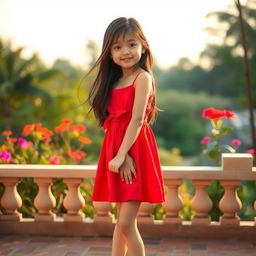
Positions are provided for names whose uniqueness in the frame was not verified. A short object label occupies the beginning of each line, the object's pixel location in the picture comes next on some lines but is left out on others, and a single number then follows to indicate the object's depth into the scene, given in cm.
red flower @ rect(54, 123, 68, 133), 538
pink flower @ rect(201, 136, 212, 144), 495
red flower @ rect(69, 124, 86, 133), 554
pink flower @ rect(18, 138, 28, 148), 516
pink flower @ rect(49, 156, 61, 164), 484
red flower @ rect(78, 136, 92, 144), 520
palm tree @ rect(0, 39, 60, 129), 2389
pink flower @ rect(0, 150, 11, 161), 467
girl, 287
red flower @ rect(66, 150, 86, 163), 536
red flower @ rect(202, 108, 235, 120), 447
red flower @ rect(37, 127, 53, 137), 509
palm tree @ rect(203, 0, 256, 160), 3306
